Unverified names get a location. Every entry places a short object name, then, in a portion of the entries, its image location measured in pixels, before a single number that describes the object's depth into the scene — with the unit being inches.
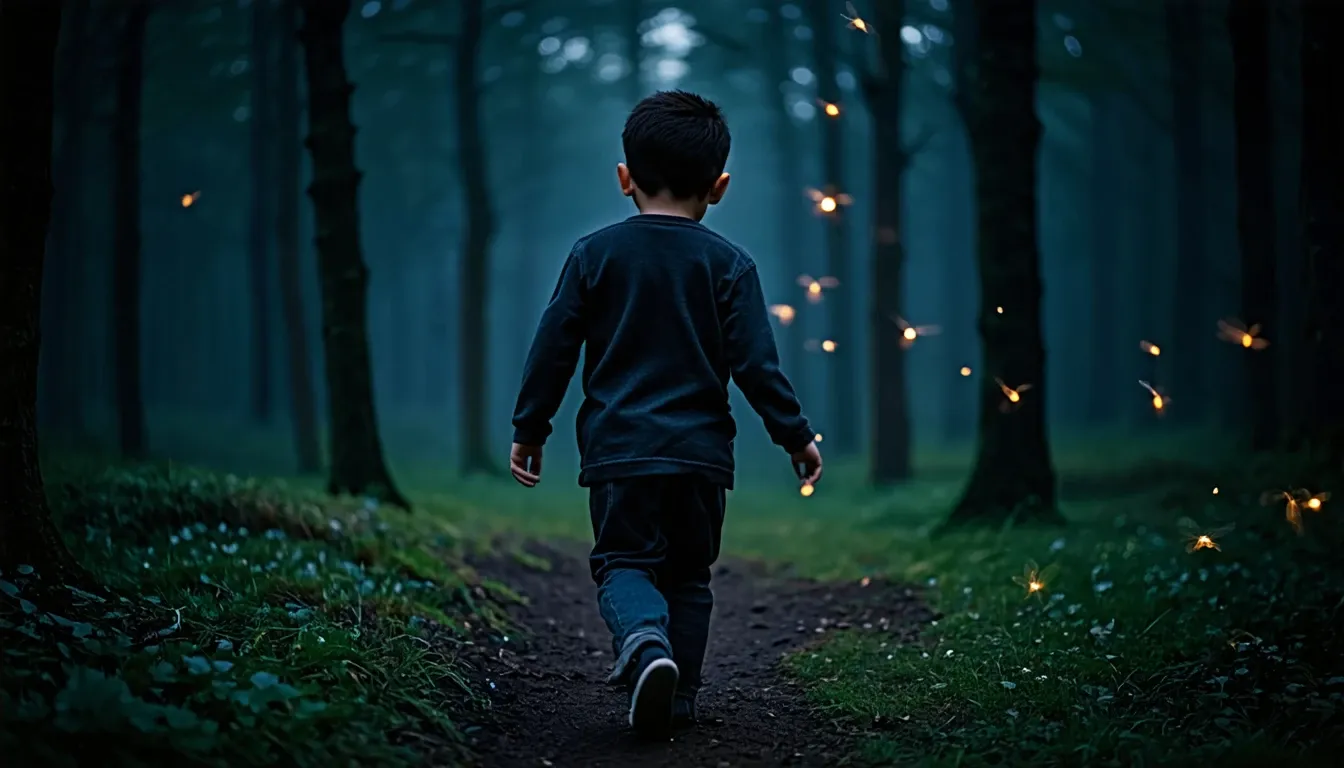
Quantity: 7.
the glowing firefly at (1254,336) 436.1
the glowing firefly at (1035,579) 249.4
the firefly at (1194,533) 287.6
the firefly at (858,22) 238.1
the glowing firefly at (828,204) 239.3
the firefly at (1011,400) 347.9
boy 160.6
